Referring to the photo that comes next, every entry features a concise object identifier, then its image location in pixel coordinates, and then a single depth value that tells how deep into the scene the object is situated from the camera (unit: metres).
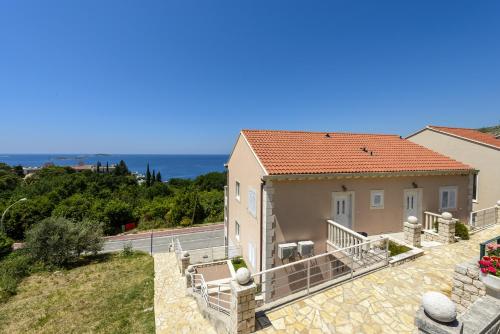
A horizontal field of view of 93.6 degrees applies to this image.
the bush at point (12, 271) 12.79
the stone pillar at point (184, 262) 13.51
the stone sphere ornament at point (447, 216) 10.03
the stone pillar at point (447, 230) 10.02
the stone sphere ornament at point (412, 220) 9.57
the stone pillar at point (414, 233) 9.59
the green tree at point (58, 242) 16.88
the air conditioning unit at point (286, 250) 9.43
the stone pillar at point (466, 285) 5.32
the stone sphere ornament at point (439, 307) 3.50
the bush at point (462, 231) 10.52
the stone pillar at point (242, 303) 5.00
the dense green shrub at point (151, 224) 30.28
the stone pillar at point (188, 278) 11.79
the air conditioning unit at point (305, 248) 9.51
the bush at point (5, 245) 19.32
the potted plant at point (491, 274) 4.64
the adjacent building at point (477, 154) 13.79
